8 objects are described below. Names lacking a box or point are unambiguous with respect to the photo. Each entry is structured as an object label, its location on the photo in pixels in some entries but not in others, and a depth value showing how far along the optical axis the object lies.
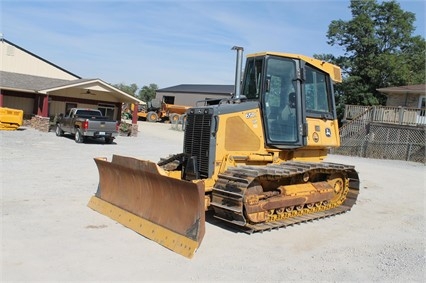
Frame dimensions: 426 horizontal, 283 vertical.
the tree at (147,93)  94.68
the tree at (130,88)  104.86
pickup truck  20.23
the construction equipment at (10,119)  22.52
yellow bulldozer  6.35
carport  25.14
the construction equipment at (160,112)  46.78
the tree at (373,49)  37.50
